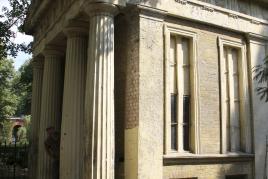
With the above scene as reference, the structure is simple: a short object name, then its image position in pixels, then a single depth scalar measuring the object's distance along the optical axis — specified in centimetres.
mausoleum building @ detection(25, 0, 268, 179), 1027
